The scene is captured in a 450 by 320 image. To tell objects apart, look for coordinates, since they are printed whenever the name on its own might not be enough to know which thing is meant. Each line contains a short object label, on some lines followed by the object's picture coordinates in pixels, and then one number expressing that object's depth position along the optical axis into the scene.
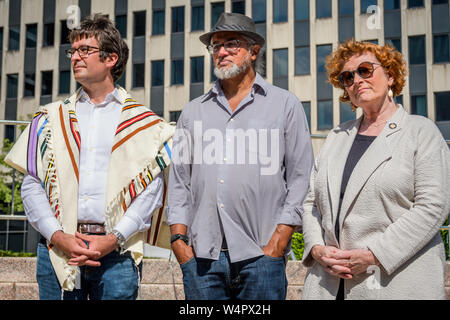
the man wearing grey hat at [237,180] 3.70
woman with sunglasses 3.30
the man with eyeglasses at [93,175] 3.86
